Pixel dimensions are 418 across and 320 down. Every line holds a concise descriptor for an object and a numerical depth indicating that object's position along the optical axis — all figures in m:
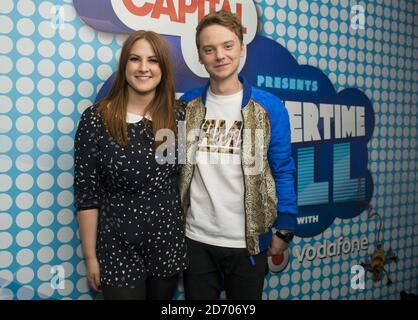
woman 1.23
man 1.34
